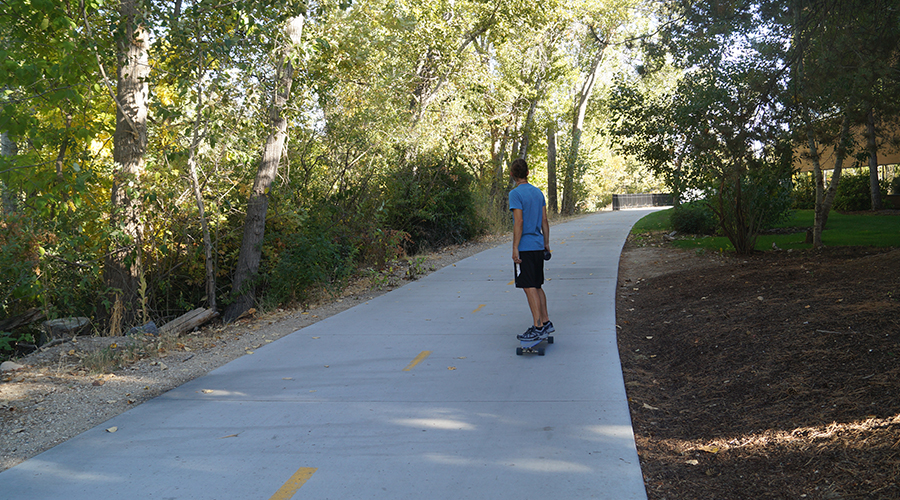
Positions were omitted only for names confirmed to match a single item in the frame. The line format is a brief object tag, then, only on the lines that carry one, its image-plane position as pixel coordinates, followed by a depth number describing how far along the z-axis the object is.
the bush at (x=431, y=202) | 17.00
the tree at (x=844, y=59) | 9.94
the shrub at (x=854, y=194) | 26.09
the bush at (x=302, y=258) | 10.70
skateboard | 7.05
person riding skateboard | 7.20
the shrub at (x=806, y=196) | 28.49
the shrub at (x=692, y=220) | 19.42
